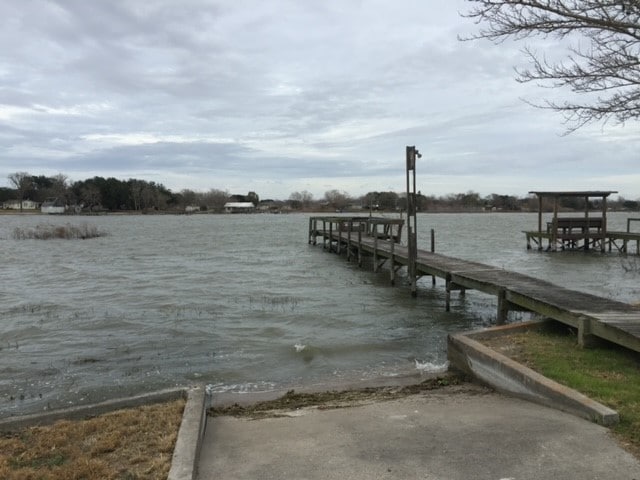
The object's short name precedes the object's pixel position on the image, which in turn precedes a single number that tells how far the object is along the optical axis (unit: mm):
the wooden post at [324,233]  36041
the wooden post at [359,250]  25062
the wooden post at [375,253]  22453
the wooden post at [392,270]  19308
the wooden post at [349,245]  27875
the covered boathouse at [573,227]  32062
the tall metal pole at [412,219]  15922
